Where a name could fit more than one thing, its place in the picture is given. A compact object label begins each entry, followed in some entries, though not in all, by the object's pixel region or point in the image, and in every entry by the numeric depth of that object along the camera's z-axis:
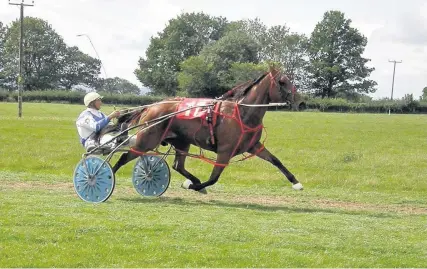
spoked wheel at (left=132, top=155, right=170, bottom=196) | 12.65
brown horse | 11.87
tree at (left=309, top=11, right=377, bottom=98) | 92.50
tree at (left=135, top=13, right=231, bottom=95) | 92.50
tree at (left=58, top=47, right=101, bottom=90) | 102.06
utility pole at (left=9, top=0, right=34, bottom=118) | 39.02
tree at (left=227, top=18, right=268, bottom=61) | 94.44
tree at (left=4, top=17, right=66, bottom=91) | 95.81
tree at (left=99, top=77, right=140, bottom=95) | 145.85
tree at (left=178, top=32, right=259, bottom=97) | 65.50
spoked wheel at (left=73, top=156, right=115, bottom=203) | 11.52
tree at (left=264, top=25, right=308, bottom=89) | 94.62
